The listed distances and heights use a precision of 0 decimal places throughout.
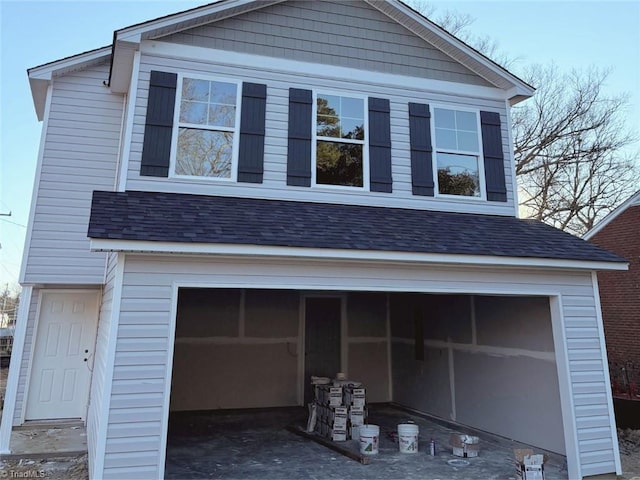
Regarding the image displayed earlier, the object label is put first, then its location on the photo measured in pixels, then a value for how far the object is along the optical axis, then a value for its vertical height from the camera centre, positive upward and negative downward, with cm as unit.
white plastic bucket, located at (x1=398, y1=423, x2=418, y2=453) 577 -142
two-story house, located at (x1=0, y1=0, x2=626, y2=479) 432 +118
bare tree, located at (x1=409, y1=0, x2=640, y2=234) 1593 +655
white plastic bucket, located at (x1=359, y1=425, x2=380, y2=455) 560 -140
